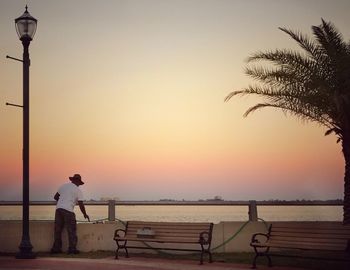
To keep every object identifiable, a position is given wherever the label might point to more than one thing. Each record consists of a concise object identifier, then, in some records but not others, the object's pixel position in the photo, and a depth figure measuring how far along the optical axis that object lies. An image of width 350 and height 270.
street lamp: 11.39
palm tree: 13.05
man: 12.10
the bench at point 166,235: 11.05
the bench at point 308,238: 9.52
